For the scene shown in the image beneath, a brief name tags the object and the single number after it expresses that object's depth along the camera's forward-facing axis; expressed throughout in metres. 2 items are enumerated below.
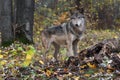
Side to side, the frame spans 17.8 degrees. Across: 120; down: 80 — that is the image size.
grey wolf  13.04
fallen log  8.20
